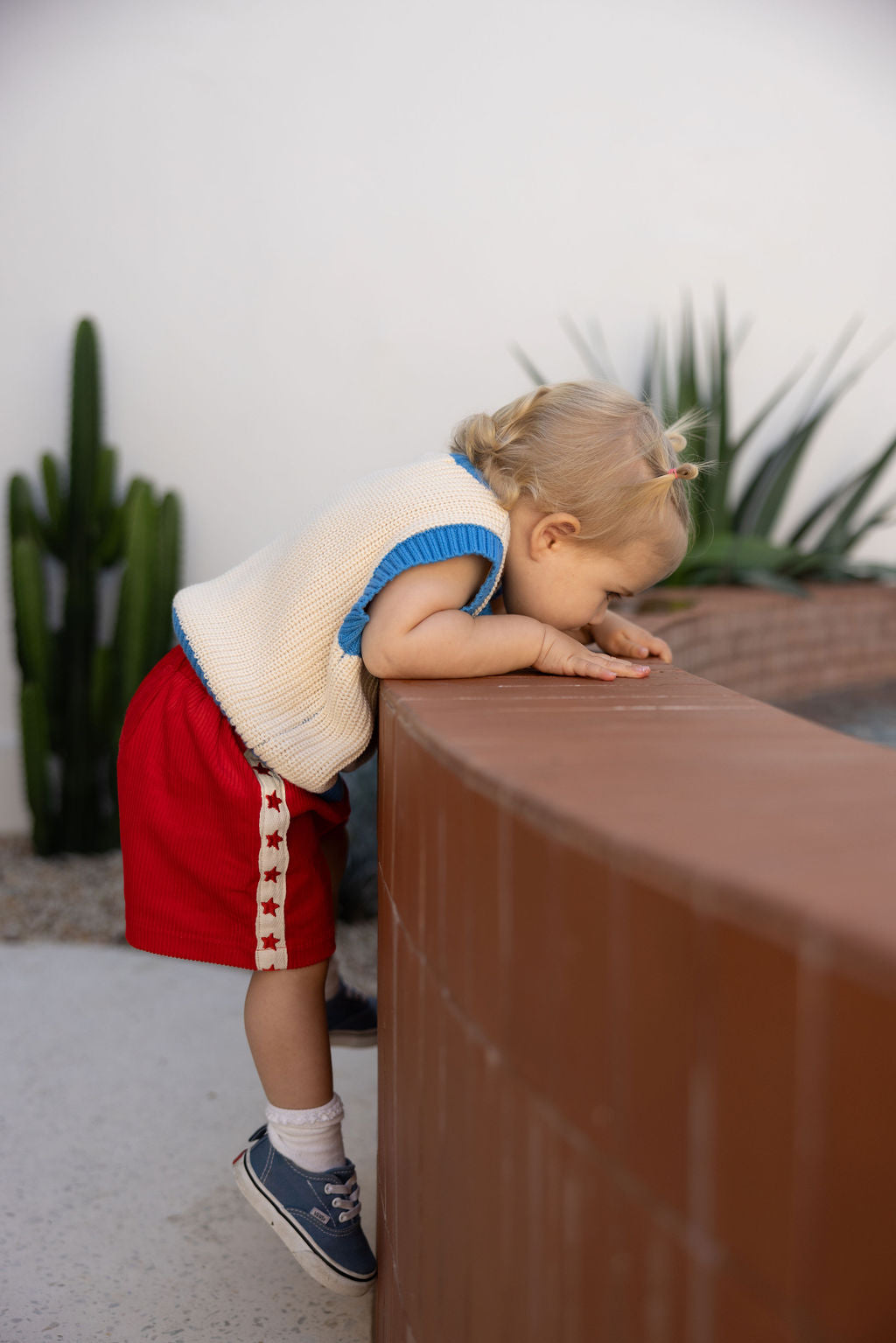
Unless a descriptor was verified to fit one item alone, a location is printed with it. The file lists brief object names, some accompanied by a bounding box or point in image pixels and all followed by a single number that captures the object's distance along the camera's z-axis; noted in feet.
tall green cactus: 9.21
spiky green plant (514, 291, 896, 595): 10.24
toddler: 3.66
